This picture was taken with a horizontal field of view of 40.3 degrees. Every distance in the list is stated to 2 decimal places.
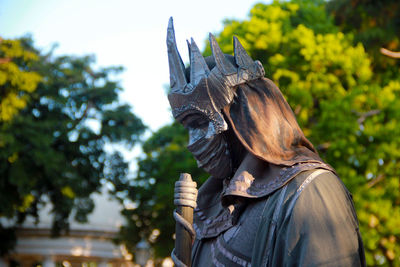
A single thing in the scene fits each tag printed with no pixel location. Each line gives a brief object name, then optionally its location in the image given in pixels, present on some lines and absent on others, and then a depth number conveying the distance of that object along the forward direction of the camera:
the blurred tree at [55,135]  20.23
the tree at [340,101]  17.11
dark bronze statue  2.45
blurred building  30.17
